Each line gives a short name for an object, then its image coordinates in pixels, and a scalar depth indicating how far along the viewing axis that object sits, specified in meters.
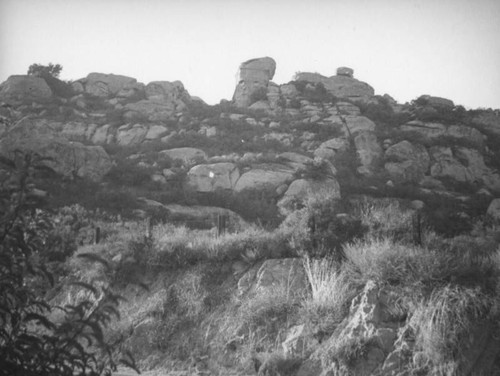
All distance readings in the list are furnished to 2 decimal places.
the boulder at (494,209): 26.05
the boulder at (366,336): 8.04
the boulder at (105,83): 50.12
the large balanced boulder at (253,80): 51.50
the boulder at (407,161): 35.75
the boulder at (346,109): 47.34
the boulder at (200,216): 22.94
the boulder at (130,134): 40.06
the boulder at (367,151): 37.25
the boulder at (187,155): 34.88
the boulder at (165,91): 49.57
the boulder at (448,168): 36.47
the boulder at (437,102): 49.70
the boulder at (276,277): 10.51
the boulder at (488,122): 45.02
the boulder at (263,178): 30.67
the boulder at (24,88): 44.86
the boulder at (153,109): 45.04
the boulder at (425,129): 42.31
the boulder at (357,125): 43.08
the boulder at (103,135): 39.72
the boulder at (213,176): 30.48
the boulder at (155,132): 40.78
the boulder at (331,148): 38.19
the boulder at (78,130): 39.53
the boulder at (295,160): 33.22
